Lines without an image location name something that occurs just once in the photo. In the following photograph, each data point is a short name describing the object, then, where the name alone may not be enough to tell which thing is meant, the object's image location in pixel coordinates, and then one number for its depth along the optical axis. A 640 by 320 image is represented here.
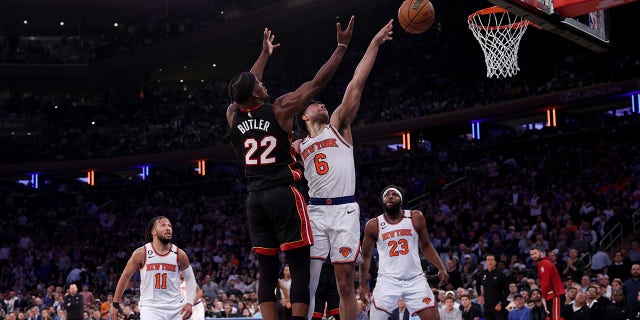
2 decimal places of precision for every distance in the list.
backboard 9.66
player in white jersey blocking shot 7.62
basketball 8.90
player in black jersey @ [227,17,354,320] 6.48
